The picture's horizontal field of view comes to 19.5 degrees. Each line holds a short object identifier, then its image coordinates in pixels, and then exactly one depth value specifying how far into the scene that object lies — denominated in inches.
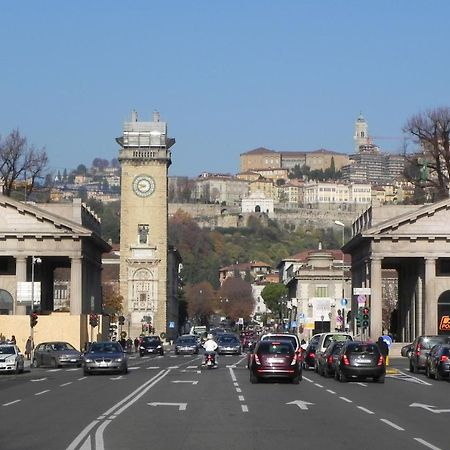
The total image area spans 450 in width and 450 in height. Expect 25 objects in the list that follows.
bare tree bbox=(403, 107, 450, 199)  4111.7
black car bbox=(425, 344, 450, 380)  1940.2
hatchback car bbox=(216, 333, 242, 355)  3737.7
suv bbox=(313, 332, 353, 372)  2253.9
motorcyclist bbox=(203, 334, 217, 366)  2322.8
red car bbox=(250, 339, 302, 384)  1756.9
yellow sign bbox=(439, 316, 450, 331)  3673.7
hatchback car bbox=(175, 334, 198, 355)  3939.5
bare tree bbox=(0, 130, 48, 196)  4377.5
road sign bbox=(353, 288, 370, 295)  3202.5
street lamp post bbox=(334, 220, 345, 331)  3658.5
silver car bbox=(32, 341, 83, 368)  2642.7
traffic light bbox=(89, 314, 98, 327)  3516.2
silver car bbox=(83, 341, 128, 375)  2142.0
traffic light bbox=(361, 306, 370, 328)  2987.2
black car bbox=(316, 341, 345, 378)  1977.1
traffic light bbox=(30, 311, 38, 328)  2925.9
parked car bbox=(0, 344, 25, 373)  2224.4
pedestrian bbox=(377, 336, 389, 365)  2295.8
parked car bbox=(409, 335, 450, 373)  2239.2
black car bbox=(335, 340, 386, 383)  1846.7
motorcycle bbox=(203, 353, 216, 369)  2349.9
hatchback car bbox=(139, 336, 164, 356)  4008.4
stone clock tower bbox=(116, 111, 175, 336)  6190.9
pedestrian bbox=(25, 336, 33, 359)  2982.3
